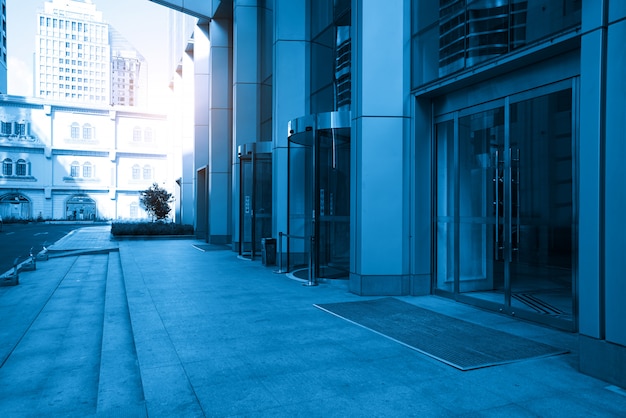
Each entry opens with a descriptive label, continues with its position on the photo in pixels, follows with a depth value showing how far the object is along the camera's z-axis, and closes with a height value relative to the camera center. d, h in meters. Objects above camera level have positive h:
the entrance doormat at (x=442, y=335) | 5.51 -1.63
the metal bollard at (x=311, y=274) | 10.92 -1.43
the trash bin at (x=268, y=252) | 14.61 -1.26
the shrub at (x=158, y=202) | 40.75 +0.63
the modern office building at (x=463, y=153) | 4.83 +0.96
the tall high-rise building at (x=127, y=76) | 158.25 +44.27
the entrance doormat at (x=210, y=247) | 20.70 -1.65
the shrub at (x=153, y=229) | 28.31 -1.18
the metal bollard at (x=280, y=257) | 13.10 -1.28
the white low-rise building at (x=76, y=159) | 60.12 +6.49
